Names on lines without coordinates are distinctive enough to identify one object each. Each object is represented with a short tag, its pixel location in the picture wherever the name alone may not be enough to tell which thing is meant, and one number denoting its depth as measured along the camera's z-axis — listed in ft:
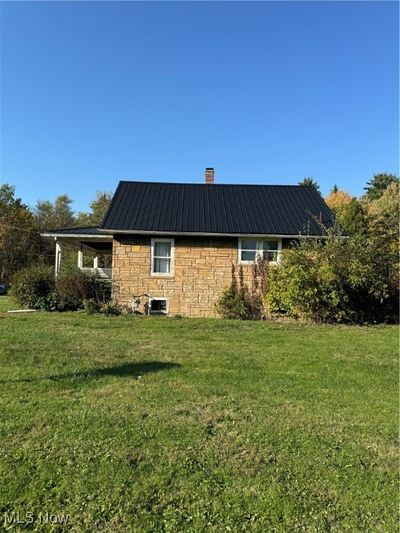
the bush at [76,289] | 50.52
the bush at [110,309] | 48.26
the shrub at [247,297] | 51.08
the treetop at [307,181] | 154.22
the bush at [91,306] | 48.03
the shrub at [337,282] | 45.19
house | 52.39
